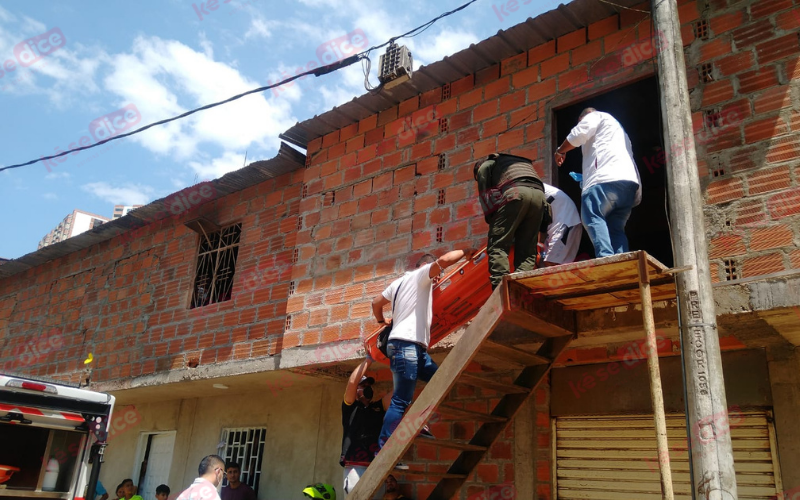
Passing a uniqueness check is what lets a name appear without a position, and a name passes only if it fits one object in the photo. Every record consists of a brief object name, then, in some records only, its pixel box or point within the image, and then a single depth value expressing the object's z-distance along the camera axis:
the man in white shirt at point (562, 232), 5.54
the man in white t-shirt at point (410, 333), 5.12
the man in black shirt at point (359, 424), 5.78
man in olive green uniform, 4.95
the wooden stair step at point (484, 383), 5.05
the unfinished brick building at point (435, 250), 5.30
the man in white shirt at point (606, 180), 4.95
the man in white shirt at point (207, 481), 4.96
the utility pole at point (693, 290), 3.66
